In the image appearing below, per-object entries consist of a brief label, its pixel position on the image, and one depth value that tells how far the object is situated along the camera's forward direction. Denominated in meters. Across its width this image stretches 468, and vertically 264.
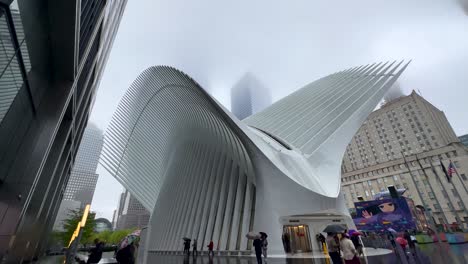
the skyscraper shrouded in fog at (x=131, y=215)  128.40
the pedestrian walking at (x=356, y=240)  10.75
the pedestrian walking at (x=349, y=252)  5.43
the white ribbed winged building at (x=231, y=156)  17.77
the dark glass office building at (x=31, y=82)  5.12
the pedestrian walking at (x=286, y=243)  17.19
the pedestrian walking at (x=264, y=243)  11.56
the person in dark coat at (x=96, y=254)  7.11
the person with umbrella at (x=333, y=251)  7.25
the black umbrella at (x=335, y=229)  7.51
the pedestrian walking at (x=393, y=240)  15.38
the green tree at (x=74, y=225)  40.93
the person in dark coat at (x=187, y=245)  16.44
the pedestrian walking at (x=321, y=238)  15.58
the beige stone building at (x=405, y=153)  51.16
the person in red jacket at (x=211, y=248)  15.90
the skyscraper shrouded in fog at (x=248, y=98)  169.61
